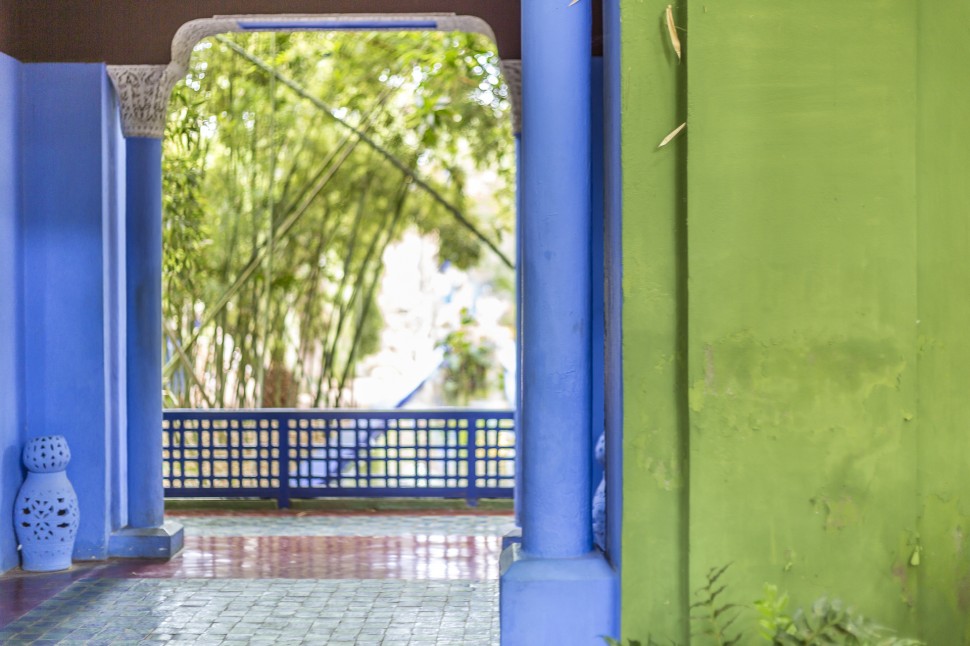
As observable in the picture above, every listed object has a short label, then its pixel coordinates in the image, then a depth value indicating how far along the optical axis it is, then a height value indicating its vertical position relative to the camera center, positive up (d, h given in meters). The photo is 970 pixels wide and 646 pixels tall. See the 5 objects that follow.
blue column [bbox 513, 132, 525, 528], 7.14 -0.20
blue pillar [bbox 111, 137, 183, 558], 7.27 -0.05
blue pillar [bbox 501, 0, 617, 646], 3.76 +0.15
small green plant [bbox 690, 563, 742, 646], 3.52 -0.87
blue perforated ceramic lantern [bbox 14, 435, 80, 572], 6.57 -1.00
